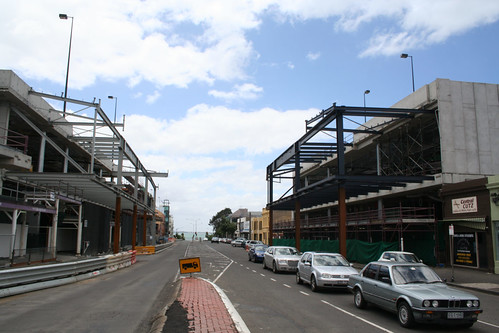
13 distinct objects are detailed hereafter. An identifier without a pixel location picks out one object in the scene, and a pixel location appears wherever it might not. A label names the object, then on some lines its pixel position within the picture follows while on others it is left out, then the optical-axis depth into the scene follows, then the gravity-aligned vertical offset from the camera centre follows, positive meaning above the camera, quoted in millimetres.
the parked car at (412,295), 7875 -1522
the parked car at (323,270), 13531 -1636
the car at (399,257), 16447 -1336
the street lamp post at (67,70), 37638 +15791
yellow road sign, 15916 -1717
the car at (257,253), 30422 -2235
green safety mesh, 24297 -1566
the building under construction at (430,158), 24109 +4764
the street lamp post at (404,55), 31580 +13546
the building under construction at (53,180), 22359 +2639
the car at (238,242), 70425 -3319
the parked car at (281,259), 21250 -1888
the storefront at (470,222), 20234 +207
